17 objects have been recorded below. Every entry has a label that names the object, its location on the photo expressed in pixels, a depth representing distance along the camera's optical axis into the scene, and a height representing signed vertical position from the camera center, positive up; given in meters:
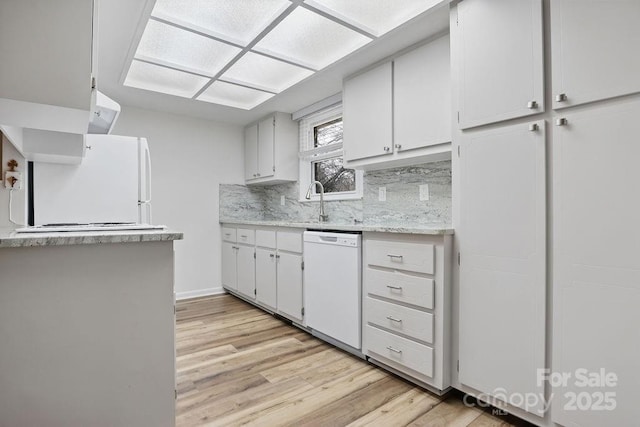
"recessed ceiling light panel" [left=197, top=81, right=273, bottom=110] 3.26 +1.21
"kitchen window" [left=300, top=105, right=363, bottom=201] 3.42 +0.59
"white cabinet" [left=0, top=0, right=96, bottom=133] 1.12 +0.53
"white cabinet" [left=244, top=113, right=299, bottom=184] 3.92 +0.75
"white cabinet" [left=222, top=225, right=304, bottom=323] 3.02 -0.58
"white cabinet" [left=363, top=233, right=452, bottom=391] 1.86 -0.56
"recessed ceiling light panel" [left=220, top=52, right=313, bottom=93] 2.70 +1.21
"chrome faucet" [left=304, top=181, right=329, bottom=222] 3.39 +0.03
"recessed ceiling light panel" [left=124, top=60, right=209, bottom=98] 2.83 +1.21
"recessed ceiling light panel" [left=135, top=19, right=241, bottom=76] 2.27 +1.21
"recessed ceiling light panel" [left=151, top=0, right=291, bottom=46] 1.95 +1.21
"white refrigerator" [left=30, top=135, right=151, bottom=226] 2.52 +0.20
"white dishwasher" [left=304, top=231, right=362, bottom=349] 2.36 -0.56
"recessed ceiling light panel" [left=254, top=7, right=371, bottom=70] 2.13 +1.20
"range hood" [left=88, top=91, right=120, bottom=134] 2.47 +0.77
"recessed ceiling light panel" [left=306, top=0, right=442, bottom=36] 1.93 +1.20
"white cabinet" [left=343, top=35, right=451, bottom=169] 2.16 +0.72
